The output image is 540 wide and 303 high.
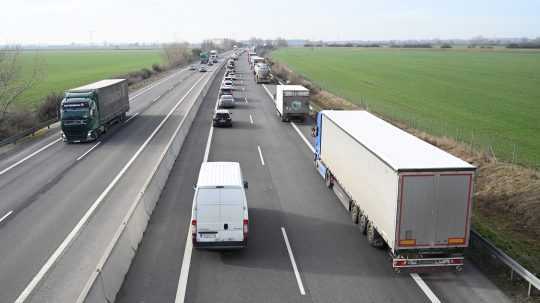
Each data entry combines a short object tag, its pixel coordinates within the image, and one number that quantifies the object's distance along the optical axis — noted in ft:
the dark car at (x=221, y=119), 118.62
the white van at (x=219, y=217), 44.37
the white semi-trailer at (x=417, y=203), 39.83
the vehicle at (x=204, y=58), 438.48
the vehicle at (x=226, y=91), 185.45
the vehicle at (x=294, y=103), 123.85
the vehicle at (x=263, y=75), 239.71
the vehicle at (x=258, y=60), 327.67
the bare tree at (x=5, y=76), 117.29
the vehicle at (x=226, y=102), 152.25
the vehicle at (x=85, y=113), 100.53
